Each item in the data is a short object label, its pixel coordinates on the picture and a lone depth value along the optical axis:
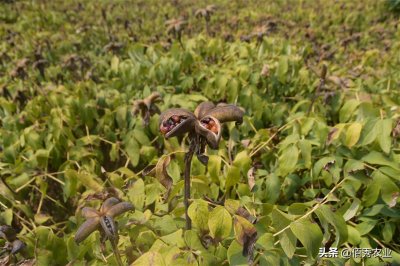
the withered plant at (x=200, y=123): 0.40
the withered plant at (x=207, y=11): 1.34
